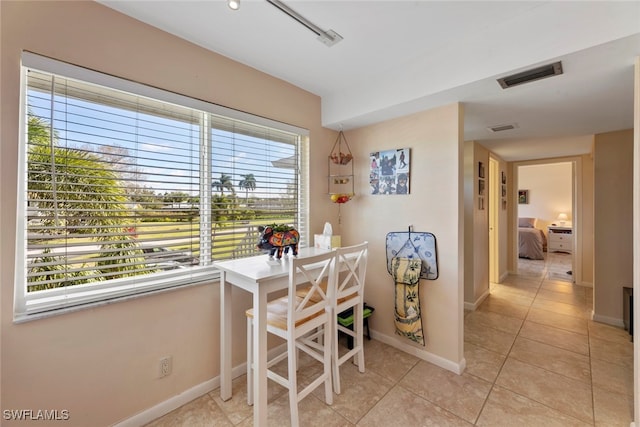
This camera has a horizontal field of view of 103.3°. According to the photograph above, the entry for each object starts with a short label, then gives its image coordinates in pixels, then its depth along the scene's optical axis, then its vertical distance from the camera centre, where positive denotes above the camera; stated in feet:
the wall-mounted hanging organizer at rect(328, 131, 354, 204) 9.22 +1.58
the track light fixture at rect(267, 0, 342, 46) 4.75 +3.97
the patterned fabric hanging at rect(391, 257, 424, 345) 7.35 -2.46
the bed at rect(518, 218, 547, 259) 19.85 -2.28
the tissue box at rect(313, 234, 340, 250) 7.83 -0.83
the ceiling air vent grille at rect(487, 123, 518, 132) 8.89 +3.15
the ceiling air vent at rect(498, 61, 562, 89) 5.15 +3.00
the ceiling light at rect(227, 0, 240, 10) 4.31 +3.62
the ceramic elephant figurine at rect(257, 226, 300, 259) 6.18 -0.62
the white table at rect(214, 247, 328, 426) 4.84 -1.90
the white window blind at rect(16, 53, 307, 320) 4.42 +0.59
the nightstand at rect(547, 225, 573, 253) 21.69 -2.07
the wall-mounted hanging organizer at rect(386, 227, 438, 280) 7.23 -1.02
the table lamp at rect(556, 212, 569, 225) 23.12 -0.30
